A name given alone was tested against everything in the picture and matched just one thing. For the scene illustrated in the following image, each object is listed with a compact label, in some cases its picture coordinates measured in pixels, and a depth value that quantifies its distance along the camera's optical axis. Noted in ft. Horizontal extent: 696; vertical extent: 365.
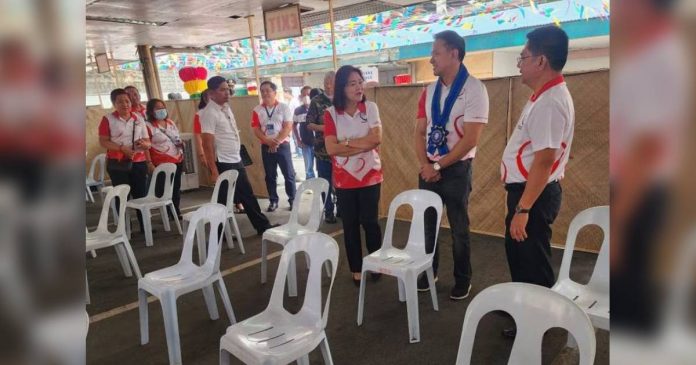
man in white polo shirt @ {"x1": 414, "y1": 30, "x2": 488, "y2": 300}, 7.75
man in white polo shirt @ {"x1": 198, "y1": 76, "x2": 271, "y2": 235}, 12.45
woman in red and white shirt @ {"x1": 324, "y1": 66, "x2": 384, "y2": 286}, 8.79
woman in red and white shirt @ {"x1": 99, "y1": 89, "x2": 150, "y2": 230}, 13.24
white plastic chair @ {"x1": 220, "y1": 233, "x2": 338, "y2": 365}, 5.40
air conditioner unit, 21.79
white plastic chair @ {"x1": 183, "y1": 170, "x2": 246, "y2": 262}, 11.01
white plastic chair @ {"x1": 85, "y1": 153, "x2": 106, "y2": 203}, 18.38
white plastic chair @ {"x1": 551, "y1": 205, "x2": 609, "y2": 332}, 5.49
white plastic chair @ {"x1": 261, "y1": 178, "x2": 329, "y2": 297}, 9.71
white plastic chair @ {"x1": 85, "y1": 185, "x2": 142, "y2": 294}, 10.04
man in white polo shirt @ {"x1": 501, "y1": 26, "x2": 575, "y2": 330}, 6.00
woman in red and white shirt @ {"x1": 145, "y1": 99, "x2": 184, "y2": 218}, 14.60
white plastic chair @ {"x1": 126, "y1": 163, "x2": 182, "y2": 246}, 13.65
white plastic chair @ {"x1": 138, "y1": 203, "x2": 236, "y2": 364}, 7.21
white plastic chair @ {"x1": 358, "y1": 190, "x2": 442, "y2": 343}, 7.56
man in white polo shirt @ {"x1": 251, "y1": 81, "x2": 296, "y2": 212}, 15.57
